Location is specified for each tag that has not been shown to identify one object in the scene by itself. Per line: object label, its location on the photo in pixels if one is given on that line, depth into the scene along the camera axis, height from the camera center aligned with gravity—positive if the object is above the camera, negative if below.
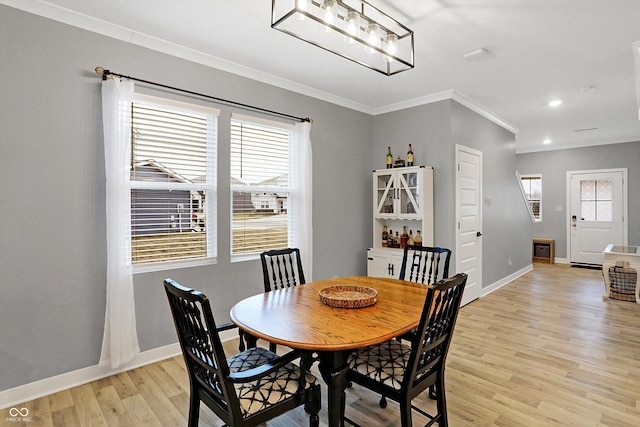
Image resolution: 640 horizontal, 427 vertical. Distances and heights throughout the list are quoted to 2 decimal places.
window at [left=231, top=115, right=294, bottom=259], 3.42 +0.25
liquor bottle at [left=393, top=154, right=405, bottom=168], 4.45 +0.60
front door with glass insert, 6.97 -0.10
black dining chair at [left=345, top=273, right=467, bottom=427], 1.59 -0.81
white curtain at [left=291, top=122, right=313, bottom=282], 3.77 +0.18
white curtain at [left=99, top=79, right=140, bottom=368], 2.53 -0.08
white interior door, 4.30 -0.13
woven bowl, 1.97 -0.54
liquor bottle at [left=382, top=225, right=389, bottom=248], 4.66 -0.37
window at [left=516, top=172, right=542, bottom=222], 8.05 +0.40
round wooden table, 1.53 -0.58
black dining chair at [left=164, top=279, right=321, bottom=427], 1.41 -0.81
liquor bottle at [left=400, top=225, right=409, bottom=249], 4.43 -0.38
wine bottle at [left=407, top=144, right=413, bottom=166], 4.36 +0.65
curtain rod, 2.53 +1.03
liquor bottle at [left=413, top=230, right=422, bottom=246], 4.25 -0.40
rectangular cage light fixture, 1.77 +1.39
